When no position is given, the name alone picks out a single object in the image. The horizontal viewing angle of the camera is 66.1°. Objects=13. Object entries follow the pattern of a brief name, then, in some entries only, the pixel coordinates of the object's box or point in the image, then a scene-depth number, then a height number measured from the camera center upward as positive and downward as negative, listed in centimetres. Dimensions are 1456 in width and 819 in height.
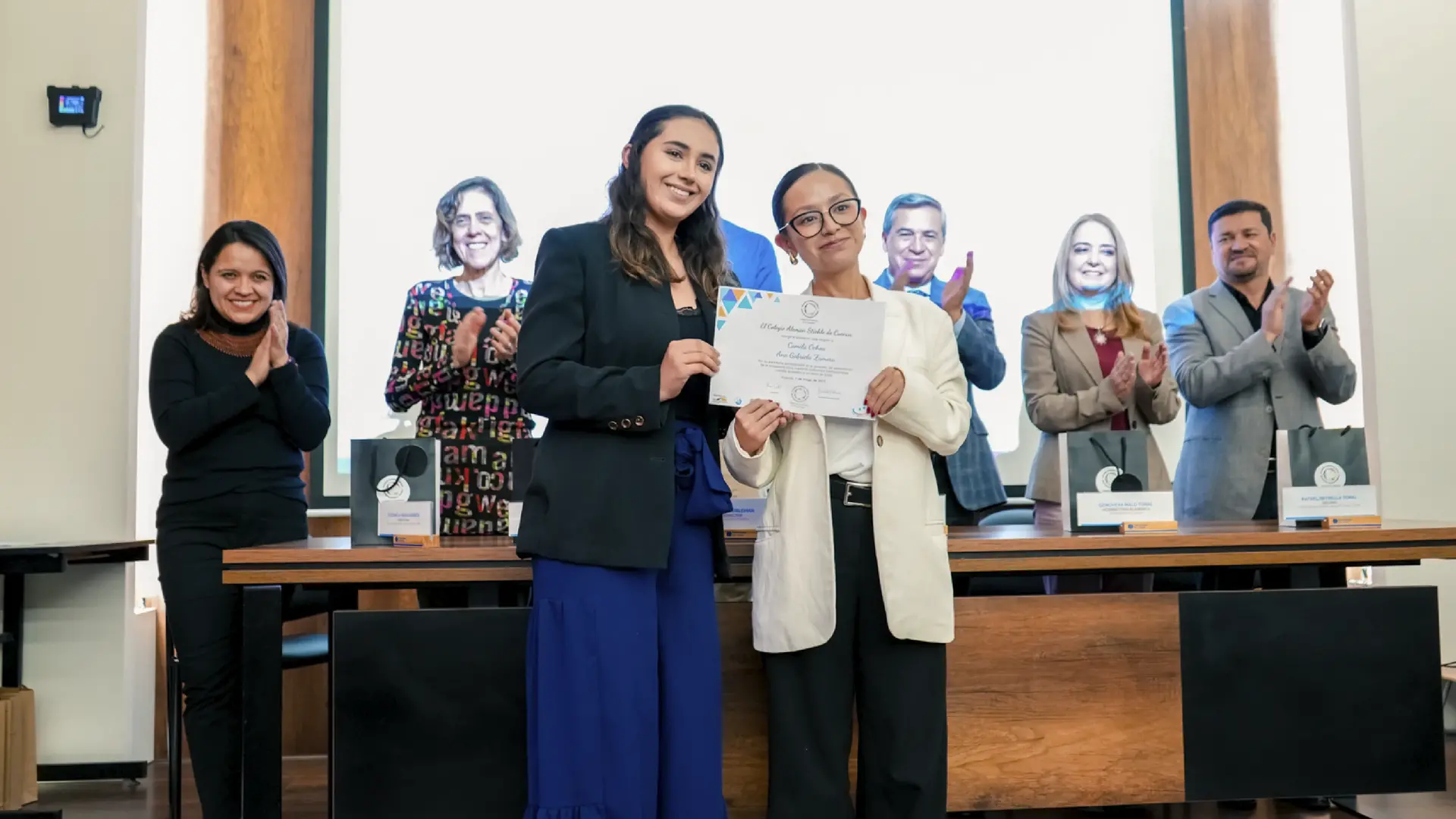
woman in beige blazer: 295 +27
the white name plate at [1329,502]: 249 -11
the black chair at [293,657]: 278 -47
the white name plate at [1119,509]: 242 -11
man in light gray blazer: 299 +24
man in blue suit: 305 +39
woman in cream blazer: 186 -22
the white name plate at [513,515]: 237 -10
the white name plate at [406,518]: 233 -10
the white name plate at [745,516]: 236 -11
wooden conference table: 223 -47
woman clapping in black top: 254 +6
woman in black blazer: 166 -6
